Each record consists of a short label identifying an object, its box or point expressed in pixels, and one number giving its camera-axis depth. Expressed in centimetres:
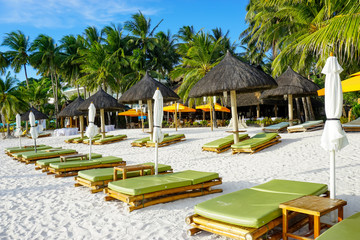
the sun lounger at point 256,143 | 841
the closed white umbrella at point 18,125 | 1251
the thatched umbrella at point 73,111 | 1678
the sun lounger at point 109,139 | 1415
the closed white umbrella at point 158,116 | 551
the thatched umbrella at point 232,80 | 852
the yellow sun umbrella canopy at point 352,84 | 633
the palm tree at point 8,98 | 2230
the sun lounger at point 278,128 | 1202
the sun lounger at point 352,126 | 1011
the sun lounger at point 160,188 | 411
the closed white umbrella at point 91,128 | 789
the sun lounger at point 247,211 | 267
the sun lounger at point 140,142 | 1240
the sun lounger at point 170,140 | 1185
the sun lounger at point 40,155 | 927
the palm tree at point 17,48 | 2841
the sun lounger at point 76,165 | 685
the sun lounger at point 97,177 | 519
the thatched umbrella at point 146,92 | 1205
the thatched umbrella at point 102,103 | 1441
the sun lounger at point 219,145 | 915
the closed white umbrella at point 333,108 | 321
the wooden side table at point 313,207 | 263
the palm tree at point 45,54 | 2780
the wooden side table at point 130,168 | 498
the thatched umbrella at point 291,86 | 1201
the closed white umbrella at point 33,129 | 966
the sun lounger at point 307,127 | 1140
